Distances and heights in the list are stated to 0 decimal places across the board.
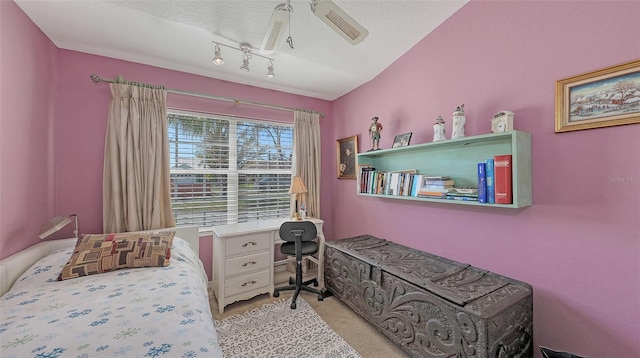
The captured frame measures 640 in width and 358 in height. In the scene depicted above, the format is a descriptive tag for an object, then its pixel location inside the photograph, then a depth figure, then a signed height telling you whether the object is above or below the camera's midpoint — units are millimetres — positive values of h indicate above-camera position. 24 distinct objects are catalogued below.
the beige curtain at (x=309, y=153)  3064 +364
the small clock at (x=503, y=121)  1479 +377
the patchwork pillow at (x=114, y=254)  1469 -504
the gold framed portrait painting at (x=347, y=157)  3002 +319
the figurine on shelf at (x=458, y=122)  1708 +429
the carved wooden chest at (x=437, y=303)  1260 -808
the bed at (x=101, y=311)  872 -621
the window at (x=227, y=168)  2529 +148
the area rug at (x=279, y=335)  1669 -1257
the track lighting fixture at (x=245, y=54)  1845 +1167
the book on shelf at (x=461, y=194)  1636 -112
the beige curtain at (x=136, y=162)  2061 +173
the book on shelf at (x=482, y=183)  1521 -27
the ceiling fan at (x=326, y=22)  1090 +819
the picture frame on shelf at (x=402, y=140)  2176 +390
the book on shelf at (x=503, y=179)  1410 -1
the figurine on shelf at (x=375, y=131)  2473 +529
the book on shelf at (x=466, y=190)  1640 -83
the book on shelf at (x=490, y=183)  1484 -27
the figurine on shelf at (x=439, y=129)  1828 +403
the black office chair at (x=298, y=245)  2322 -707
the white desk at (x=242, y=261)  2201 -821
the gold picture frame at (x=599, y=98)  1150 +436
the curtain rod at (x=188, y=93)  2035 +924
